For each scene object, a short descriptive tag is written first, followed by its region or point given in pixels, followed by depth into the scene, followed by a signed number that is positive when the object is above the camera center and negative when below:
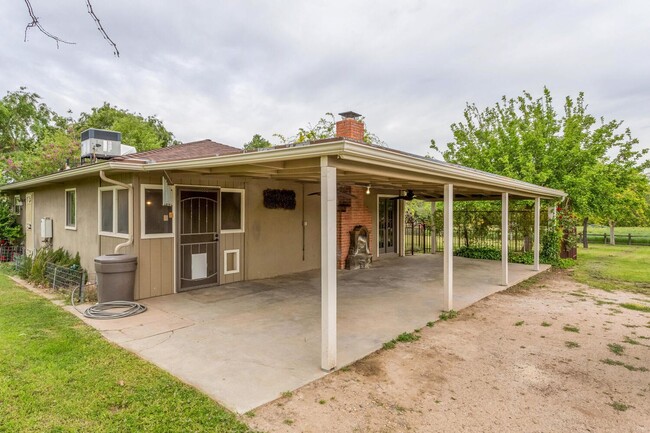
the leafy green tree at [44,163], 14.15 +2.31
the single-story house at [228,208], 3.53 +0.20
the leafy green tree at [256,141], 36.60 +8.26
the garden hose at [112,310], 5.02 -1.39
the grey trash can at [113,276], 5.47 -0.92
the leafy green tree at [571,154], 11.08 +2.09
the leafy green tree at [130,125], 24.61 +7.68
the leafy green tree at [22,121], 24.38 +7.09
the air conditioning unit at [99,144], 7.15 +1.55
